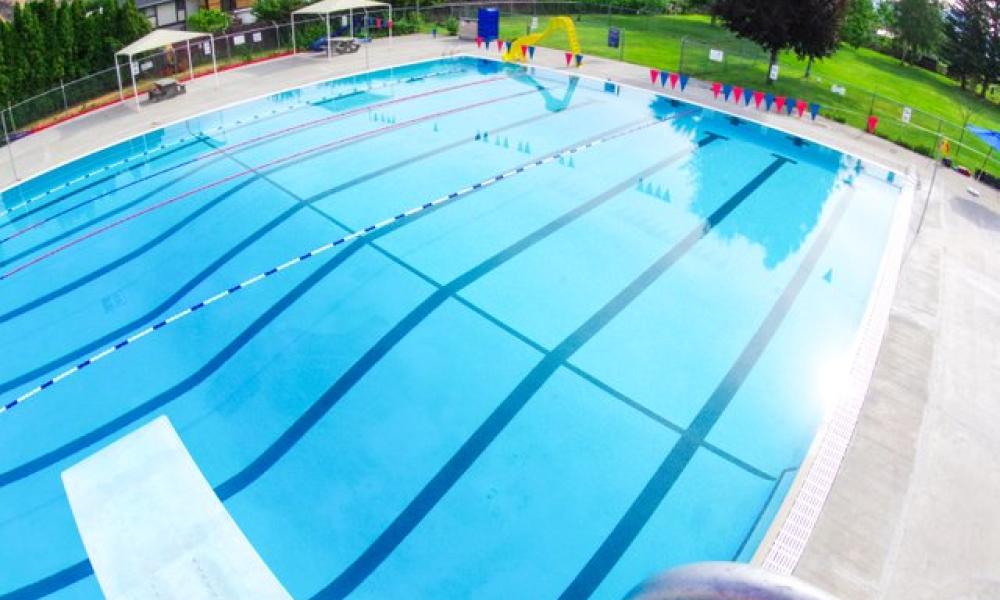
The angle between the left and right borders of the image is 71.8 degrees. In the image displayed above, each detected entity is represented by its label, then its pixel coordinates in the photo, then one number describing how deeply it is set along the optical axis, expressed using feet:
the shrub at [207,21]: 74.49
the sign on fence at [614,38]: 79.77
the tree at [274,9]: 79.66
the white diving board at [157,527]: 22.08
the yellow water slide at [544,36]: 80.28
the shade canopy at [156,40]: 59.62
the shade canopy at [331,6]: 75.00
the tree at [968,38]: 85.56
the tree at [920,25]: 98.27
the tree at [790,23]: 65.10
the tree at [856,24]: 78.89
